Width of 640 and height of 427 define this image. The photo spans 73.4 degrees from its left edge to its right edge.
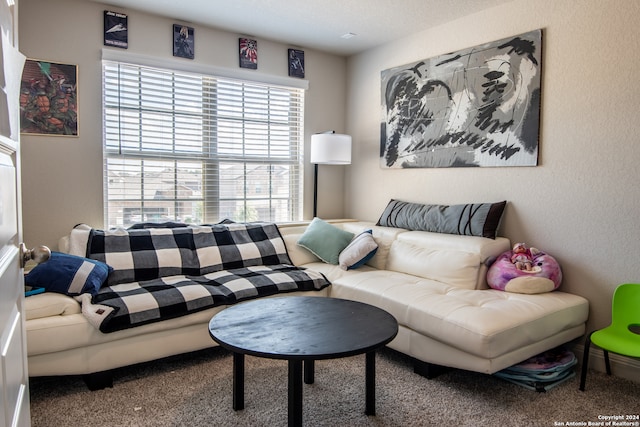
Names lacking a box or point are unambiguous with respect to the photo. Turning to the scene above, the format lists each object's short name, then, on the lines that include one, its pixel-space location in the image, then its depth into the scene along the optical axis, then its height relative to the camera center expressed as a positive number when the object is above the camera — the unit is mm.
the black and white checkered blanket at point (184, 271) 2479 -594
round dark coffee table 1708 -609
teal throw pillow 3590 -400
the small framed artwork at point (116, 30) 3246 +1224
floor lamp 3920 +414
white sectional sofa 2221 -708
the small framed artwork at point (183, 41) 3536 +1247
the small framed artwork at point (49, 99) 2992 +644
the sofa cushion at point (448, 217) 3082 -174
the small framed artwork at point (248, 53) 3867 +1261
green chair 2291 -712
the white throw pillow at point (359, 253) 3348 -461
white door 872 -130
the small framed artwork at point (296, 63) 4160 +1271
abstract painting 2988 +696
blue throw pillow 2490 -510
